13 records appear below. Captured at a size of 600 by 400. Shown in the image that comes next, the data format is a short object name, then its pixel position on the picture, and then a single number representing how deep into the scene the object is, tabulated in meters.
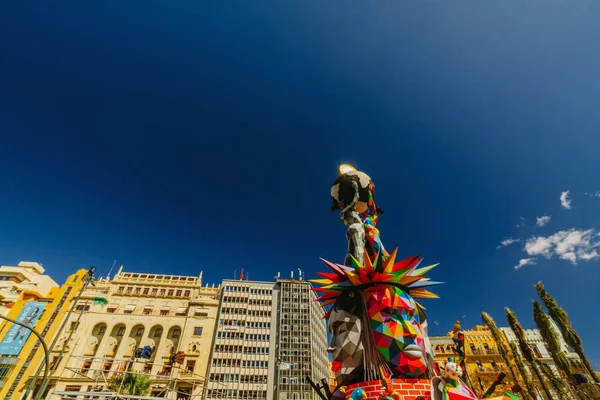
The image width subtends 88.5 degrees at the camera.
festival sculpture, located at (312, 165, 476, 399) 11.20
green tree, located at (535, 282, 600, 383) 24.67
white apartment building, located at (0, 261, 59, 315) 43.88
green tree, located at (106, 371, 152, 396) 26.31
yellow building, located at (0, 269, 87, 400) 38.94
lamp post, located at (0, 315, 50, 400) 9.01
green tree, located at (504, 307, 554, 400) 25.24
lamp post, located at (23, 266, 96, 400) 22.30
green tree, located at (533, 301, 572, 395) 25.97
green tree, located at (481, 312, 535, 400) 30.63
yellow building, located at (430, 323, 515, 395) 42.88
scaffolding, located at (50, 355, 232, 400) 38.90
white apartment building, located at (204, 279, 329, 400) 47.31
